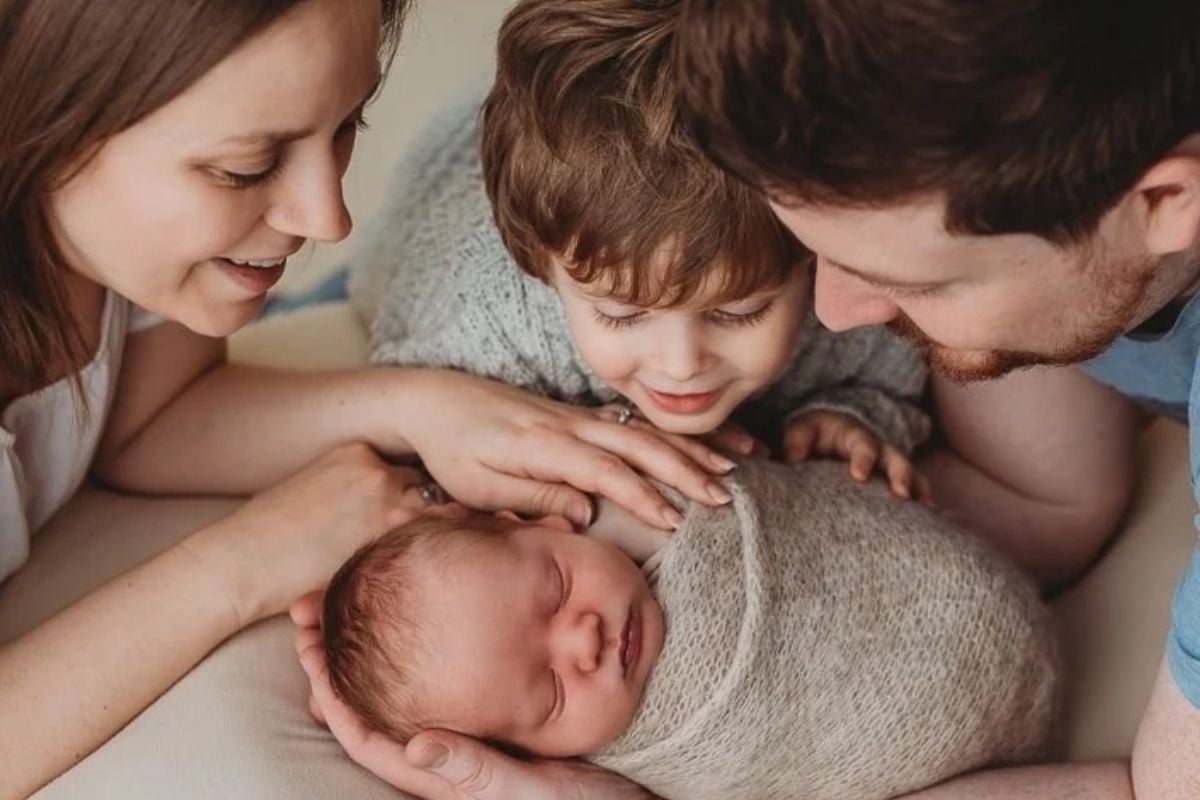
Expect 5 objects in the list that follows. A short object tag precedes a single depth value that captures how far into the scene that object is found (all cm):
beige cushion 129
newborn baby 129
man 94
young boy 128
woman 113
